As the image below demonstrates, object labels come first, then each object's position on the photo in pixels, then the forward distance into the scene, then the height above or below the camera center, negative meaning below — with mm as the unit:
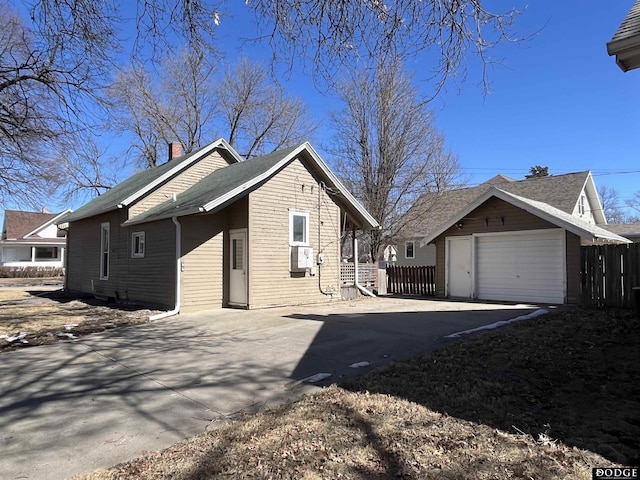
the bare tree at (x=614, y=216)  56781 +5564
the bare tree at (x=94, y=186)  30094 +5040
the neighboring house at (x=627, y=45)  4582 +2279
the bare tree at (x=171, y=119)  29786 +9904
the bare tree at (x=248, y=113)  31359 +10533
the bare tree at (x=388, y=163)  21359 +4893
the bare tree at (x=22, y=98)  8648 +3405
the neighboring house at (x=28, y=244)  37750 +1054
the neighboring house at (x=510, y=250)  13508 +245
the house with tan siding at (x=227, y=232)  12406 +762
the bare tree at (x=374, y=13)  4773 +2735
